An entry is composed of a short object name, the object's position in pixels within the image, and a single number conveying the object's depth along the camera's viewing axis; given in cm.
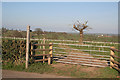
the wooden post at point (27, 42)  877
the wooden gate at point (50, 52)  946
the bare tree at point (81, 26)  2731
